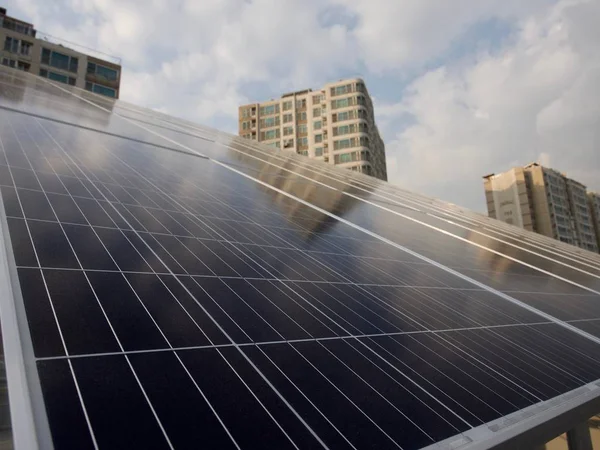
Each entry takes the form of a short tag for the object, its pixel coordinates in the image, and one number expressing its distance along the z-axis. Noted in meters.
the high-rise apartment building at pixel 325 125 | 77.56
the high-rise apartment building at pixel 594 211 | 124.00
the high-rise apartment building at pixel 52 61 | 51.25
